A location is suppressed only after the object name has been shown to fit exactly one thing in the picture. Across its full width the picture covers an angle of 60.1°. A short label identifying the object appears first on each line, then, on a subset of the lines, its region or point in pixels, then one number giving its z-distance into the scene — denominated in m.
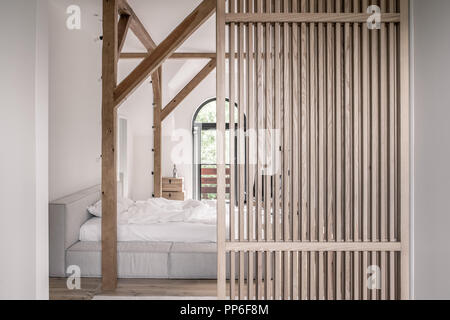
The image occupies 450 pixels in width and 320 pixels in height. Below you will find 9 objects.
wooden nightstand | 7.52
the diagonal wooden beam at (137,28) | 4.01
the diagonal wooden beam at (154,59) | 3.33
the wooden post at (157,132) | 6.64
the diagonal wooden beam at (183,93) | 6.91
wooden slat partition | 2.01
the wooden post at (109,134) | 3.48
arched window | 8.07
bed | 3.70
